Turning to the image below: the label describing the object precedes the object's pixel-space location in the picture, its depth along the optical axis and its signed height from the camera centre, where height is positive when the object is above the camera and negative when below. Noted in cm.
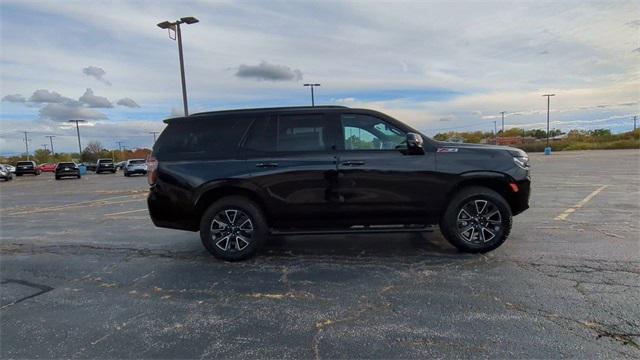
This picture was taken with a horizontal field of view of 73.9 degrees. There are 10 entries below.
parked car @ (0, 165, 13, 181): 3659 -121
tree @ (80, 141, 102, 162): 9584 +75
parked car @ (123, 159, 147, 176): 3369 -116
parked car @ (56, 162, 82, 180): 3403 -106
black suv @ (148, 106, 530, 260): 541 -47
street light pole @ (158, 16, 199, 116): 1836 +543
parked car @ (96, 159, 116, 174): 4550 -125
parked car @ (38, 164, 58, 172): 6635 -160
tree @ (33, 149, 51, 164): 10005 +69
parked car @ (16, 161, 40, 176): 4727 -98
